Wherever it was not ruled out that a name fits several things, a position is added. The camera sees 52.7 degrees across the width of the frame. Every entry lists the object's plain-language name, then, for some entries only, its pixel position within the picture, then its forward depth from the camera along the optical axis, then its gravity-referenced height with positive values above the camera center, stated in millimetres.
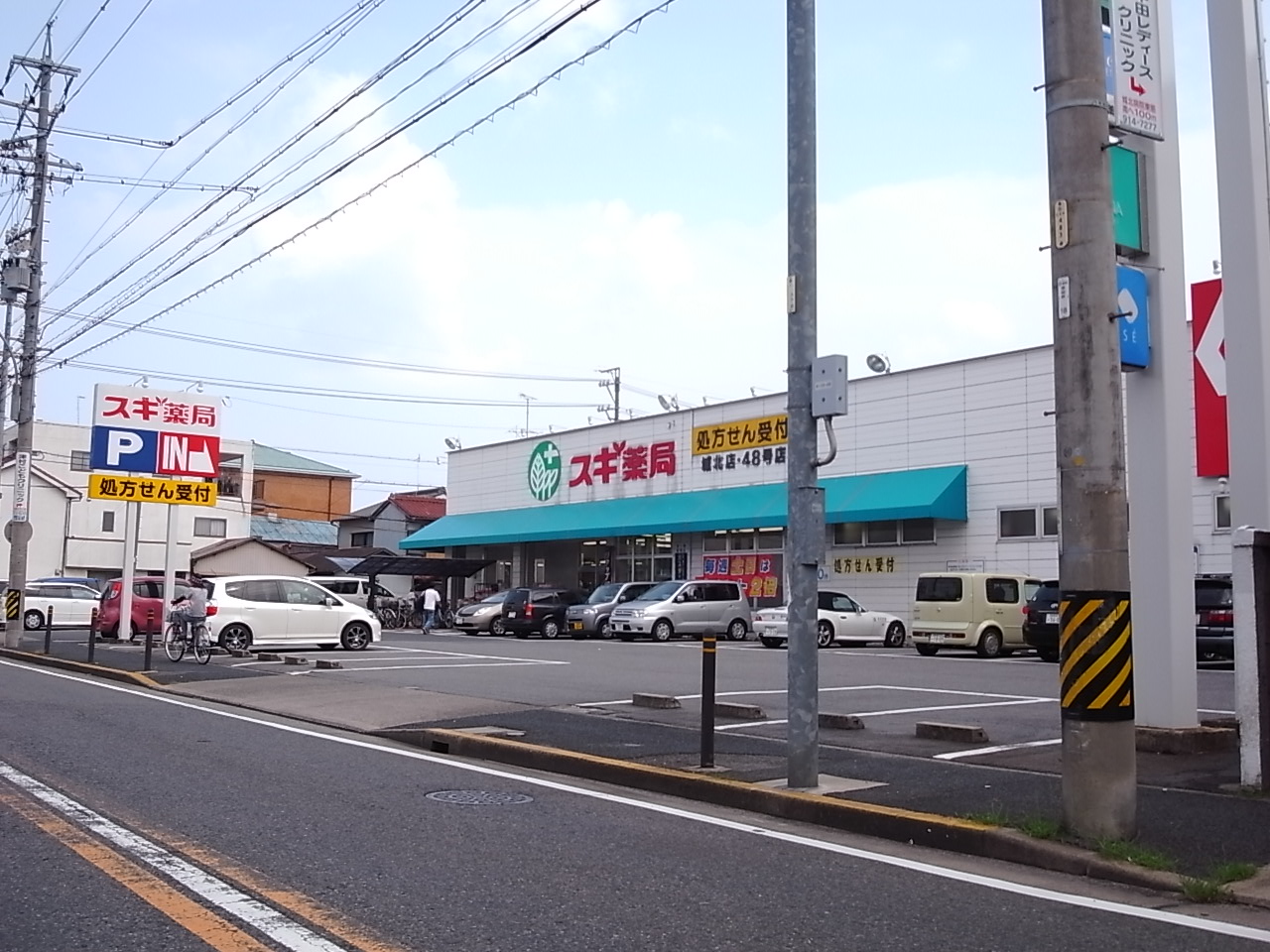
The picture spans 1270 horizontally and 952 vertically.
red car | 29922 +61
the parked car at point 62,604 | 37031 +247
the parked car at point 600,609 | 34469 +221
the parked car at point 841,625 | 29562 -115
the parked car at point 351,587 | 41781 +915
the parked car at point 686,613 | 32812 +146
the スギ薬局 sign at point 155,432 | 29281 +4171
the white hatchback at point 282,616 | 24609 -36
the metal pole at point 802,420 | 9016 +1422
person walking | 36594 +304
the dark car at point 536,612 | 35875 +125
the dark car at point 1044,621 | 23219 +14
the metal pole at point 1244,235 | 9820 +3024
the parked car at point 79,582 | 38719 +940
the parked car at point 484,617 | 37031 -18
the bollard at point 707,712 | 9977 -726
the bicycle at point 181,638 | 22297 -427
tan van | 26156 +178
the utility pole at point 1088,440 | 7059 +1026
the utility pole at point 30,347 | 27234 +5712
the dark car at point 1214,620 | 21359 +55
